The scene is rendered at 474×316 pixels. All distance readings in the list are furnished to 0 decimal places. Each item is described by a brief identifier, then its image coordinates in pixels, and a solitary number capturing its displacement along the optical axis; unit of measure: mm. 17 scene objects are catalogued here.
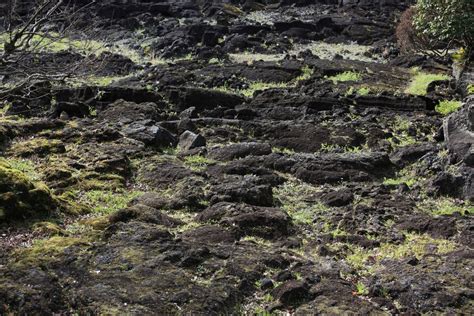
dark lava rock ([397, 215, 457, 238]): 11000
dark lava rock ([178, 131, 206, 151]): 18597
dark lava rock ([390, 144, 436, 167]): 16453
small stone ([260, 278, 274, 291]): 8695
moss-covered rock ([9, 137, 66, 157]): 16656
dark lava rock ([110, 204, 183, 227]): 11045
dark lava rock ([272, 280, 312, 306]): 8234
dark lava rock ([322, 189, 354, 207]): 13320
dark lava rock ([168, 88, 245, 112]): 24953
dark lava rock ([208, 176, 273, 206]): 13055
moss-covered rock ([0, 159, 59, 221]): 10852
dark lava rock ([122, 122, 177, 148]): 18656
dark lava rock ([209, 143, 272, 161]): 17203
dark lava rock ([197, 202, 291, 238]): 11383
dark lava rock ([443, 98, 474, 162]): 14383
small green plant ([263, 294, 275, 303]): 8352
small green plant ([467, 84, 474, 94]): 22194
